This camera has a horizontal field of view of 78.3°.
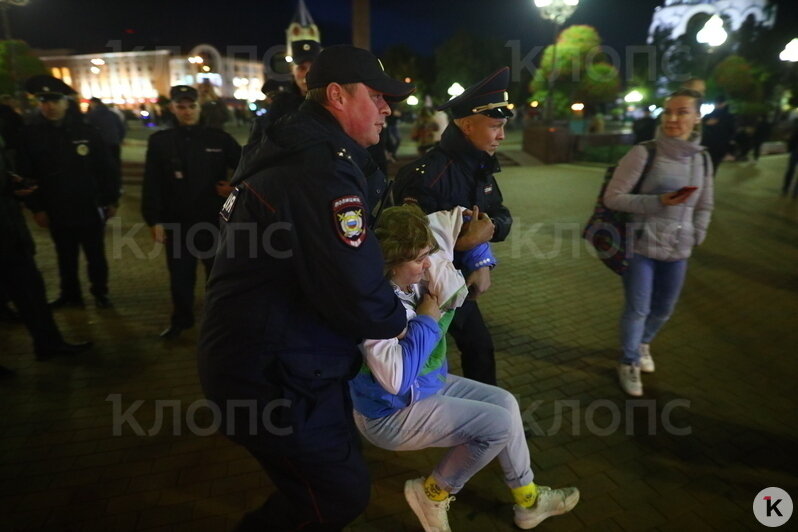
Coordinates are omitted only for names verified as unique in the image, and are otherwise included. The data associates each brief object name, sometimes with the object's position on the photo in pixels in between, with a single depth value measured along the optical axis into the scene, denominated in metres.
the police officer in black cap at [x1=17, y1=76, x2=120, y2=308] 4.60
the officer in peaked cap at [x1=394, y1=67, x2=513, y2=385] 2.72
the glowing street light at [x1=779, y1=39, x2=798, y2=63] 14.34
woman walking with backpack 3.43
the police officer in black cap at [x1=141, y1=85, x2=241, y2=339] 4.18
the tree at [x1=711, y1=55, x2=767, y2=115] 38.84
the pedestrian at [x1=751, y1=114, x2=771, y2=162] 17.20
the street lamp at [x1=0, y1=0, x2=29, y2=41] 15.18
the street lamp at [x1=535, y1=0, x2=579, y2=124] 15.65
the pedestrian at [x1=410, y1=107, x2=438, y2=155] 9.90
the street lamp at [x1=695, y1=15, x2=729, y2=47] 13.46
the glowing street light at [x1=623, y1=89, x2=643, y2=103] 35.27
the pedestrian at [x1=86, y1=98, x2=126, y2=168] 9.76
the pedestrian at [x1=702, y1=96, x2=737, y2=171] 10.67
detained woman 1.90
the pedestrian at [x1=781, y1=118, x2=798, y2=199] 11.15
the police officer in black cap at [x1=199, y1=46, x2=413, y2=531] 1.50
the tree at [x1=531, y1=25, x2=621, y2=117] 36.31
